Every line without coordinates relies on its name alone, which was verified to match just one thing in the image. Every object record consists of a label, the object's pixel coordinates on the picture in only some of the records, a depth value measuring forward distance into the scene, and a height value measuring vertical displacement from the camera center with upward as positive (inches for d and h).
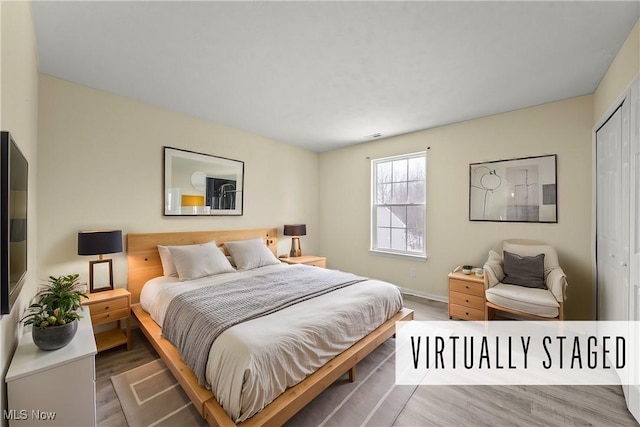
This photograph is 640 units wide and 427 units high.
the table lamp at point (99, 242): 95.6 -10.8
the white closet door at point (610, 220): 82.6 -2.2
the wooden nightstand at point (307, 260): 169.0 -30.1
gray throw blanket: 72.2 -29.0
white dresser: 51.3 -34.9
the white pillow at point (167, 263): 121.6 -22.7
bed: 59.4 -39.6
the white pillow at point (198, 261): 117.6 -22.0
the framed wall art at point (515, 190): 121.7 +11.2
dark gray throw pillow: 114.0 -24.5
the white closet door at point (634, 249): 66.9 -9.0
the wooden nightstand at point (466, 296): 120.2 -37.7
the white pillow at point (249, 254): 138.6 -22.0
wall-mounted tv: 39.3 -1.7
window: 165.5 +5.9
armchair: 100.7 -29.0
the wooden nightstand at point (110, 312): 96.5 -36.4
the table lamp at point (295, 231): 176.7 -12.0
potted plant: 57.9 -23.7
